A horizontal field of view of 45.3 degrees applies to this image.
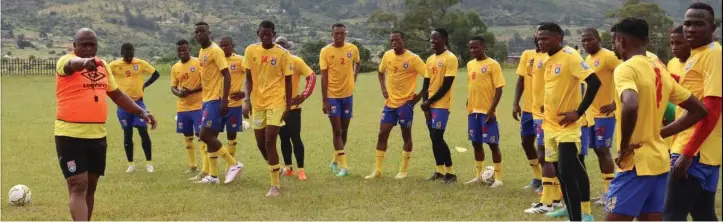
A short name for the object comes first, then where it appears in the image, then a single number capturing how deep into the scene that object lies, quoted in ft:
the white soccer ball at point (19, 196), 32.53
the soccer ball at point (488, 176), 37.88
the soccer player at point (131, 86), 43.86
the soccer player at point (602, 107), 30.25
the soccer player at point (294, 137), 39.96
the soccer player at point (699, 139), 20.16
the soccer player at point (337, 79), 41.91
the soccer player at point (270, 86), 34.94
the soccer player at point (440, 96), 37.76
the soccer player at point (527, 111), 34.73
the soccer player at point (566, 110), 25.84
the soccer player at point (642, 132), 19.11
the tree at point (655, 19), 149.44
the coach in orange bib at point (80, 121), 24.81
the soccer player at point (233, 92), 40.83
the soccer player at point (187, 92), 41.96
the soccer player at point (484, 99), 36.86
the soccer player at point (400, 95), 39.70
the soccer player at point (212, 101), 38.45
